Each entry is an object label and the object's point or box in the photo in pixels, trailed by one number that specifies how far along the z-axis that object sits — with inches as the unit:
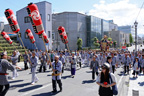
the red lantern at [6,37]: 731.0
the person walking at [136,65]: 434.6
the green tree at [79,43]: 1818.4
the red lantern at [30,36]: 751.7
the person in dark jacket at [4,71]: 219.1
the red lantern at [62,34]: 535.8
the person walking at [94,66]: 402.6
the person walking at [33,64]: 365.1
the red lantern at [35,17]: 330.3
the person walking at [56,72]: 294.2
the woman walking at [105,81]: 165.9
